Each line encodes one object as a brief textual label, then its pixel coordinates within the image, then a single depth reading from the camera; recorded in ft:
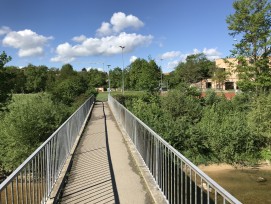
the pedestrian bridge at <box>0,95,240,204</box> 11.64
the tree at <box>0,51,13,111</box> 53.23
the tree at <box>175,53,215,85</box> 195.76
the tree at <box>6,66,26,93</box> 207.21
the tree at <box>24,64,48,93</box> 223.26
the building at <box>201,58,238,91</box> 176.02
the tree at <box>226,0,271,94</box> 63.89
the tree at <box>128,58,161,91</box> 102.24
